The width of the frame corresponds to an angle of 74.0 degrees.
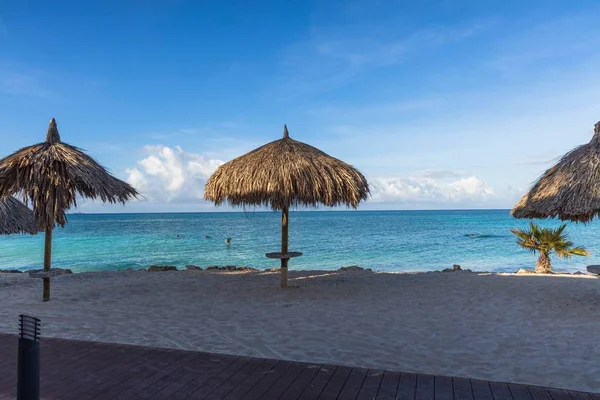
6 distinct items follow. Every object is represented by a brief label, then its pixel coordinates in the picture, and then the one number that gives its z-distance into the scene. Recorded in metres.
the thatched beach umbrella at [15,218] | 10.48
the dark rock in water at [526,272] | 12.03
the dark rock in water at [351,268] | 13.01
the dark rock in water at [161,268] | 12.90
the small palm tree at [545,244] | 12.38
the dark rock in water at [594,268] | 6.50
